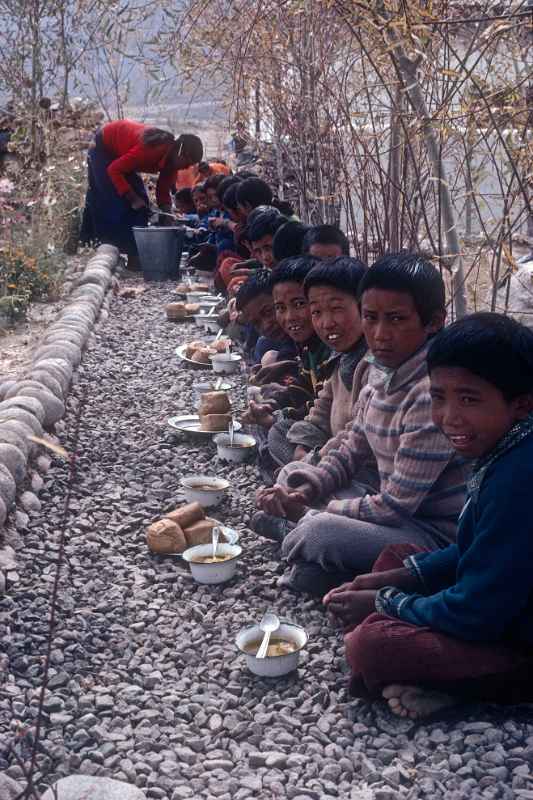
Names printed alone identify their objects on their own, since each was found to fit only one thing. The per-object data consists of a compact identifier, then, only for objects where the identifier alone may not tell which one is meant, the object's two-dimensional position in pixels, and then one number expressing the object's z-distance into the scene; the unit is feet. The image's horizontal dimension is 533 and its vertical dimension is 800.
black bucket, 27.30
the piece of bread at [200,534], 10.48
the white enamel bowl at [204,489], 11.61
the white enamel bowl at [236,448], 13.24
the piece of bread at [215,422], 14.03
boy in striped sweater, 8.33
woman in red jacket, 28.19
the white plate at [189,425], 14.14
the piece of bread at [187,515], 10.64
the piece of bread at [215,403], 14.11
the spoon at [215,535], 9.93
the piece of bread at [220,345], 18.71
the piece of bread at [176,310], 23.26
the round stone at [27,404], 13.62
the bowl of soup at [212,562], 9.70
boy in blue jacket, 6.47
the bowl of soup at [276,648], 7.87
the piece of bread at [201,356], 18.61
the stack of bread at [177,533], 10.44
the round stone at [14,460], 11.57
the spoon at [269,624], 8.19
